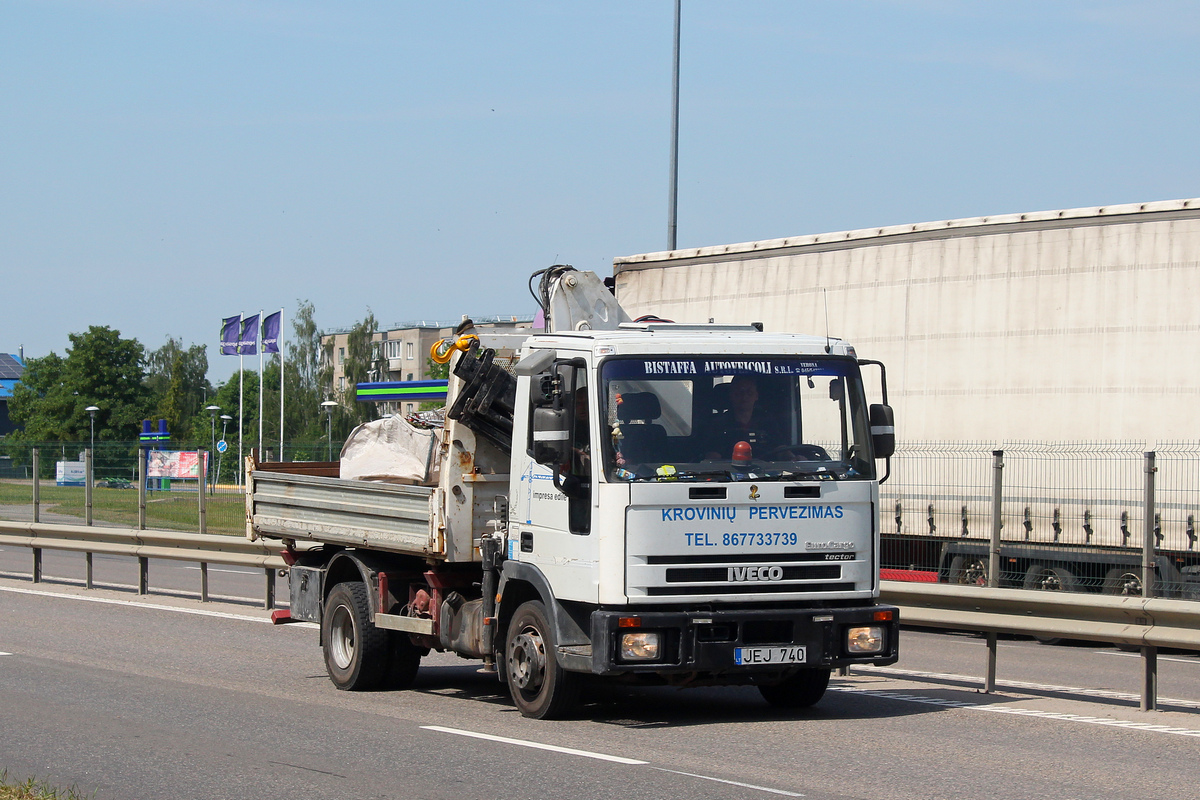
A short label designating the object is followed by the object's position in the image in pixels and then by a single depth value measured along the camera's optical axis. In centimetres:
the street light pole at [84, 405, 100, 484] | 7981
